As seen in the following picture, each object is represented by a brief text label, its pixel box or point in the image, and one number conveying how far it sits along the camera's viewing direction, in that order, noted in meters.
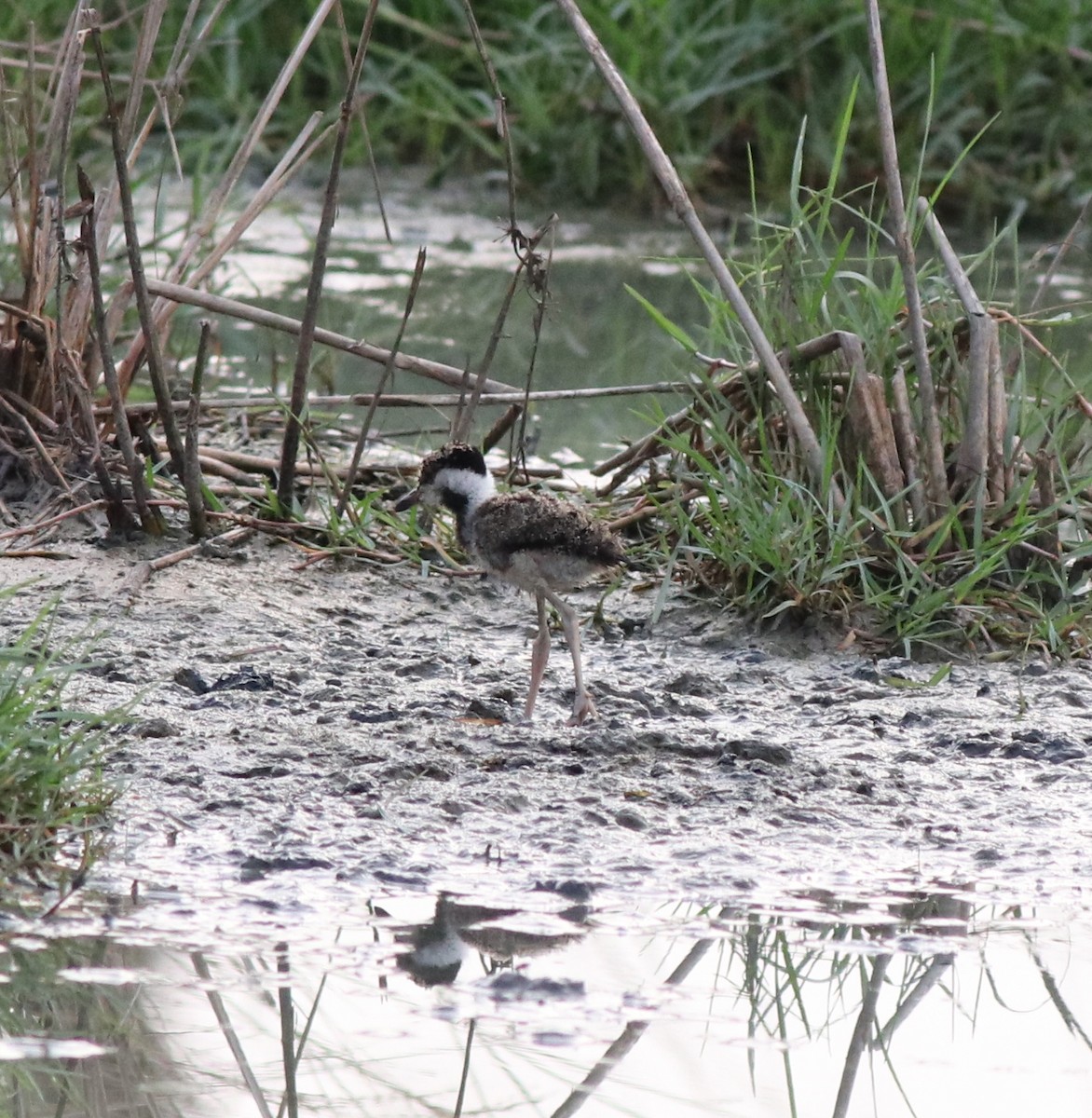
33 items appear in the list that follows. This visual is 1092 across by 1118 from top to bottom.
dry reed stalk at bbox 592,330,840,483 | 11.43
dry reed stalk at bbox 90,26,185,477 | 10.32
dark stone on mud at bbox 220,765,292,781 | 8.63
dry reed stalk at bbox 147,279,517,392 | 11.78
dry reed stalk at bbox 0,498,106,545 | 11.41
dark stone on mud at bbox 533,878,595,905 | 7.56
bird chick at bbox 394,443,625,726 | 9.59
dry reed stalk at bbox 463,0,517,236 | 10.22
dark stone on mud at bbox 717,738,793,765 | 9.08
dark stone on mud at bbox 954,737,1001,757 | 9.46
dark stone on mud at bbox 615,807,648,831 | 8.35
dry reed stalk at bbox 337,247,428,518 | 11.12
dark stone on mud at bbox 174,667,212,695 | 9.72
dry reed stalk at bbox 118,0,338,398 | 11.49
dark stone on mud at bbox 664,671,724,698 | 10.21
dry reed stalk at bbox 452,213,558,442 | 10.62
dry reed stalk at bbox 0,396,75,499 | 11.89
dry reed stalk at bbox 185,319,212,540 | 11.25
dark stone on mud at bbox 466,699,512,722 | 9.66
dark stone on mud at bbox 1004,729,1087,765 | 9.41
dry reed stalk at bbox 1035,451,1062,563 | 11.01
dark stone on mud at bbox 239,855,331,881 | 7.64
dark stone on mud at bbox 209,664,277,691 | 9.79
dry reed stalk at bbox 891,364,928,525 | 11.29
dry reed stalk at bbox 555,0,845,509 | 10.54
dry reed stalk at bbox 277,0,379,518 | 10.66
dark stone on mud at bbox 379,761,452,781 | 8.70
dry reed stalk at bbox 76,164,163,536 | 10.73
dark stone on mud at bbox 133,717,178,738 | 8.99
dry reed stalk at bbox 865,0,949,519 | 10.59
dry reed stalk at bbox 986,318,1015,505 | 11.34
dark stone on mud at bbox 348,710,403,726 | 9.41
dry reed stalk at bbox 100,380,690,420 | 12.09
